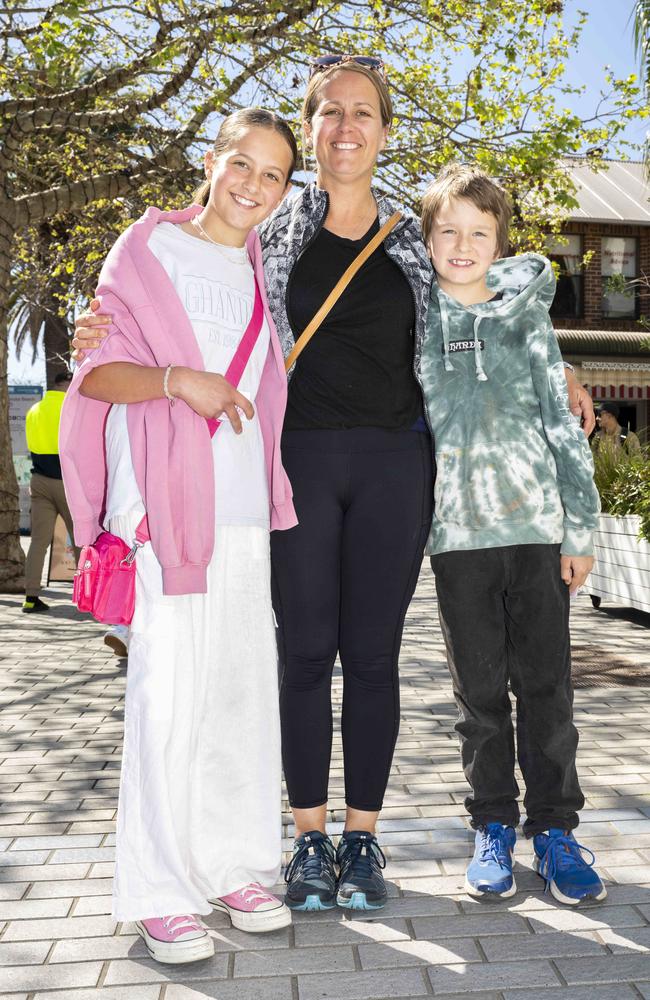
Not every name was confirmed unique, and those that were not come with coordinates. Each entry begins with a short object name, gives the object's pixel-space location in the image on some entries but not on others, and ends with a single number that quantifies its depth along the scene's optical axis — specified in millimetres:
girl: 2705
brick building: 28047
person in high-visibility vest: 10203
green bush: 8816
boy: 3115
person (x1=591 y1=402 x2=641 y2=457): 10711
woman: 3049
